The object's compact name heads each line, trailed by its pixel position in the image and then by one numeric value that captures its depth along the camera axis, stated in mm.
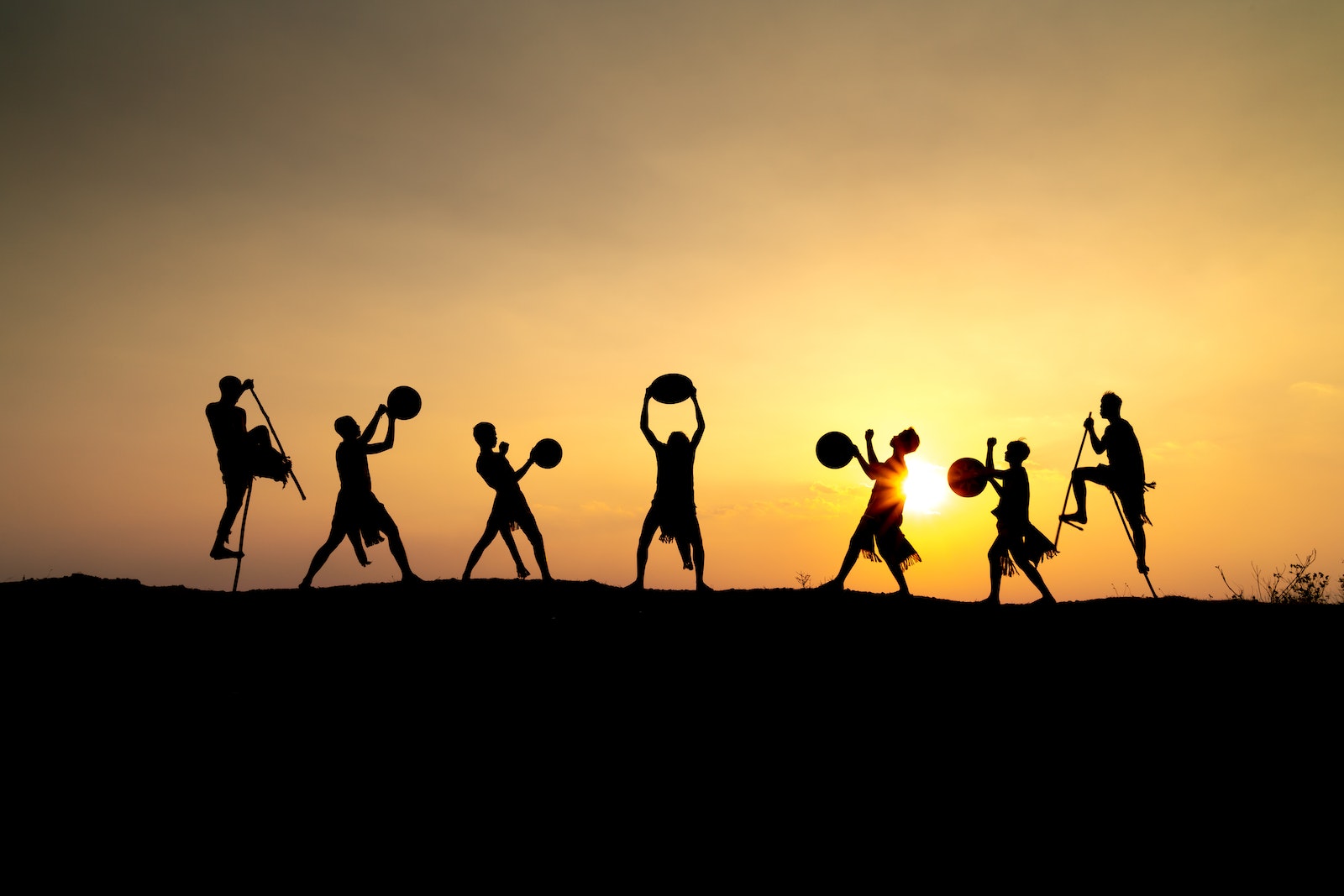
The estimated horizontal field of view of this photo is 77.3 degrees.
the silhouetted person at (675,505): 10992
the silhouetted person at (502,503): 11562
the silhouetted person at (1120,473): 11742
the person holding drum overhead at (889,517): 11234
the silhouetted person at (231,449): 11367
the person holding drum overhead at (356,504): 10820
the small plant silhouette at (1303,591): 14070
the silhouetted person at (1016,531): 10969
